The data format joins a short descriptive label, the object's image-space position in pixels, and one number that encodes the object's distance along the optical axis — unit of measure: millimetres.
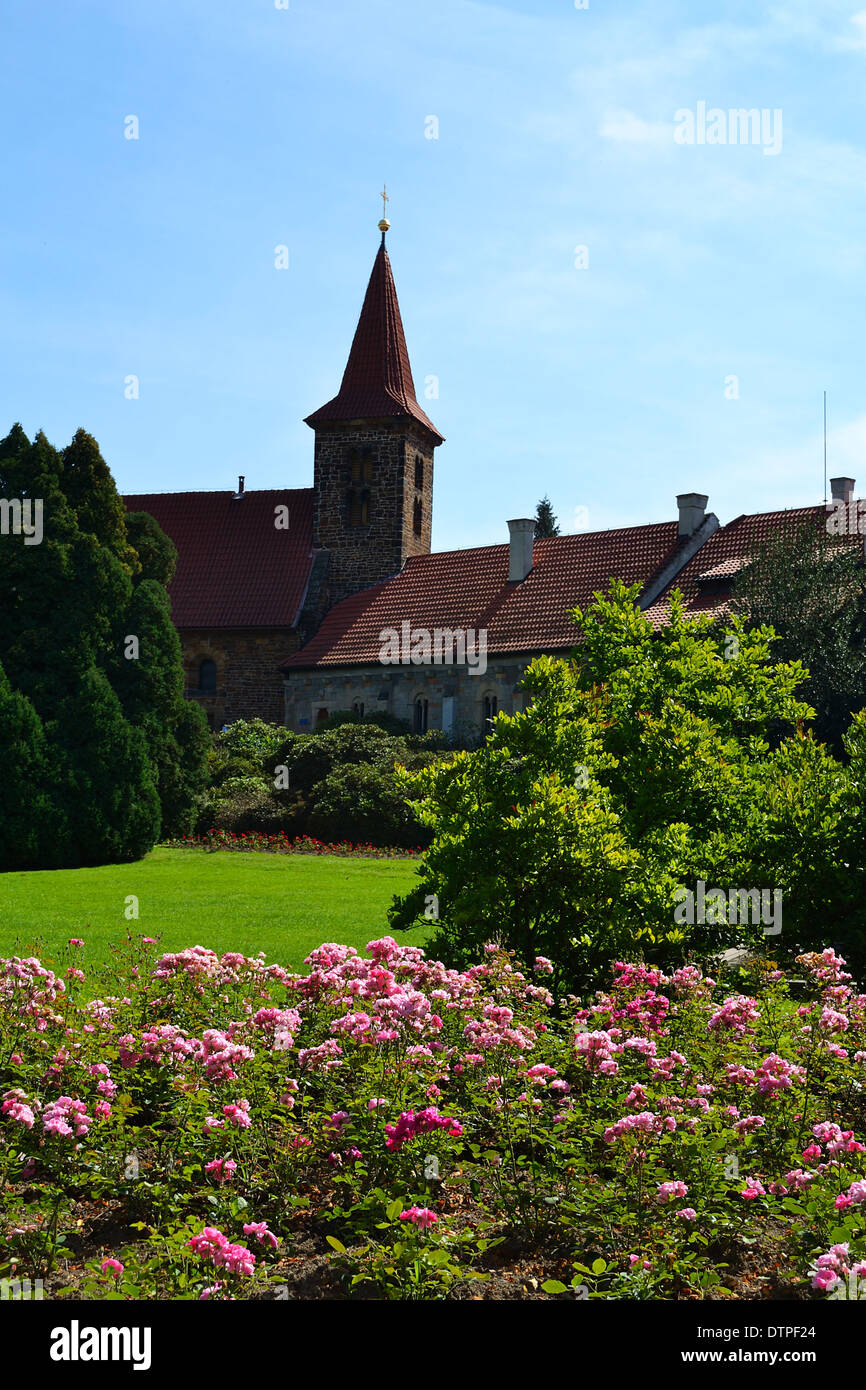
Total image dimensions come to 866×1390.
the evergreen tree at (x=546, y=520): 67500
